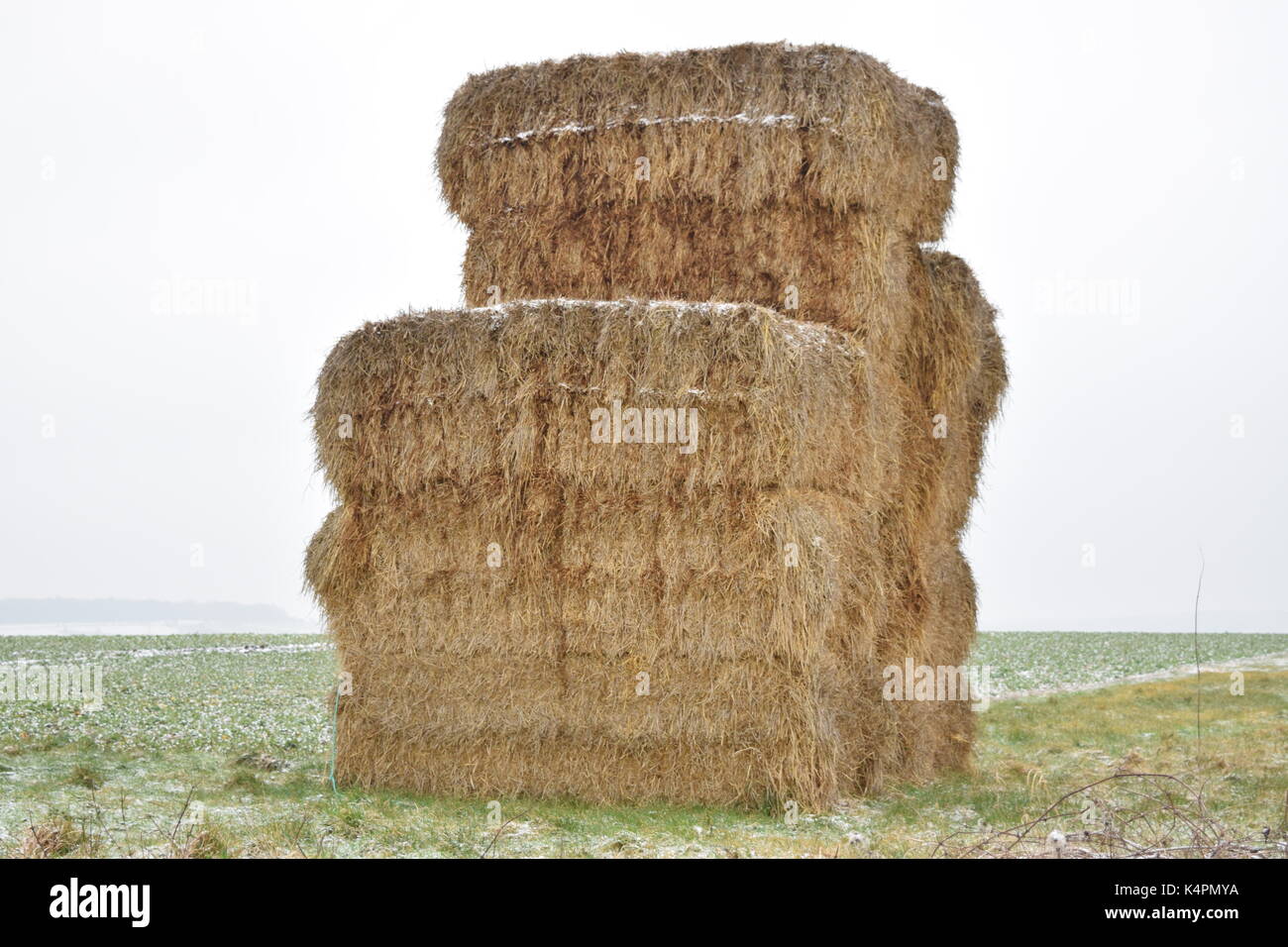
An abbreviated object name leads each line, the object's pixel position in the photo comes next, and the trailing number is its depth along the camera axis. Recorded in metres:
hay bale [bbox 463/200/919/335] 11.73
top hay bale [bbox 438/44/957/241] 11.74
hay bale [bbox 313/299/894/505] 9.74
